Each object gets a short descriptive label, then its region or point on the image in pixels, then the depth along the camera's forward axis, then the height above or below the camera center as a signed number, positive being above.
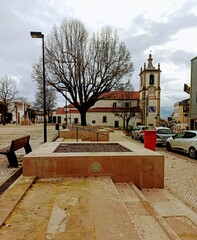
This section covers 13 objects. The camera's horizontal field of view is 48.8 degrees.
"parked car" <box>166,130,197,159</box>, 11.54 -1.42
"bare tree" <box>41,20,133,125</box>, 22.39 +5.77
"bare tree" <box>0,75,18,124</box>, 56.53 +5.59
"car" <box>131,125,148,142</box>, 20.69 -1.48
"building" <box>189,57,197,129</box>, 27.33 +3.01
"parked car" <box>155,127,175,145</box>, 16.34 -1.21
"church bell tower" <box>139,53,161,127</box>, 61.69 +8.50
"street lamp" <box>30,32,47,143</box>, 12.50 +4.83
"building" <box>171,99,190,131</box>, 44.06 +1.25
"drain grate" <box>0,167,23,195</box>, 5.14 -1.66
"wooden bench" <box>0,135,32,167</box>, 7.28 -1.14
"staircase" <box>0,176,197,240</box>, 2.71 -1.44
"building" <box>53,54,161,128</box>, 60.21 +3.69
